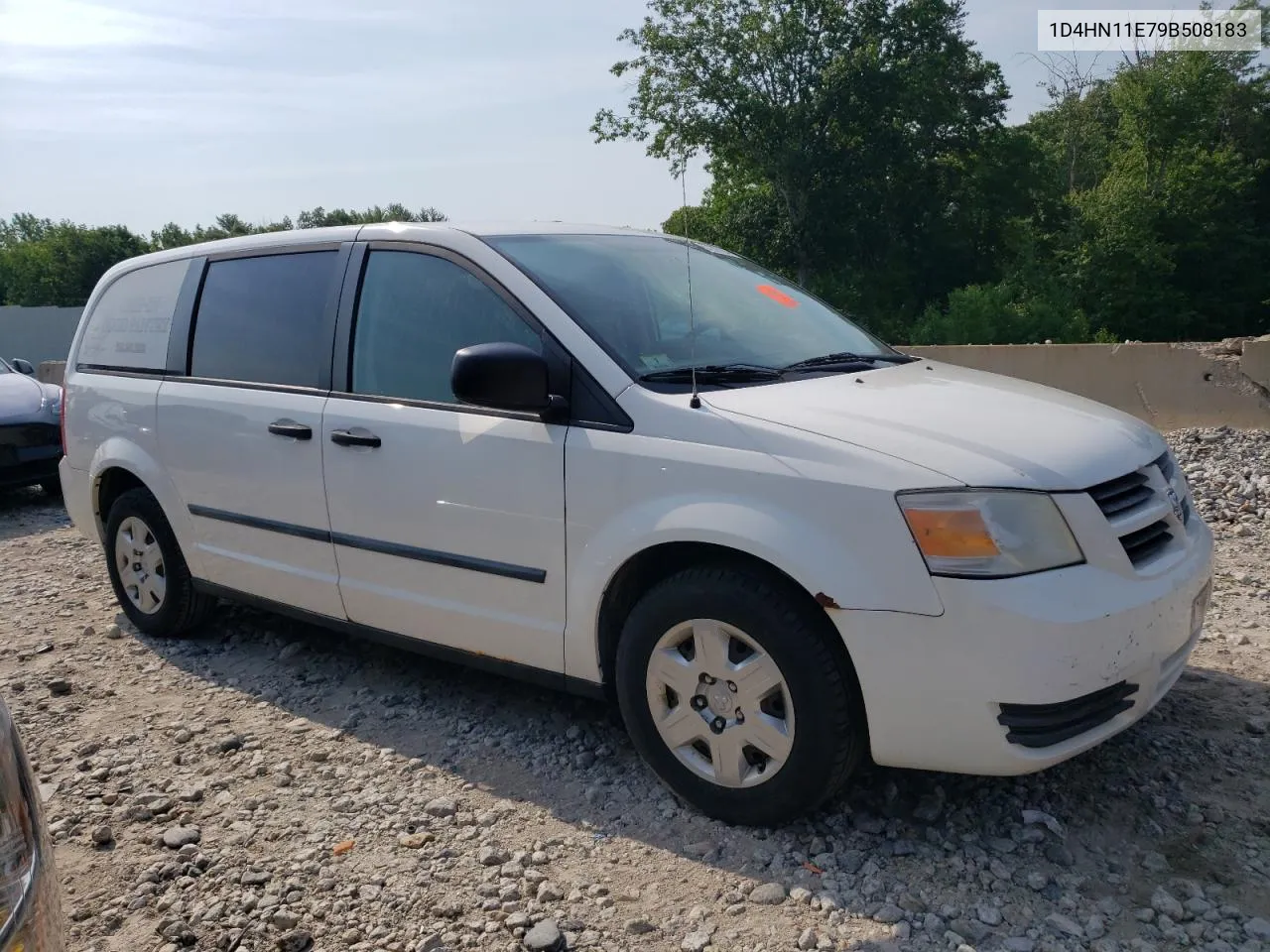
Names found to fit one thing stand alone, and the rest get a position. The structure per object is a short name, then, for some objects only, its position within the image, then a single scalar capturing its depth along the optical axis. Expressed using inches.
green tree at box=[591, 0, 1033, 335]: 1437.0
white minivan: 101.3
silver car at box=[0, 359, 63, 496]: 322.7
